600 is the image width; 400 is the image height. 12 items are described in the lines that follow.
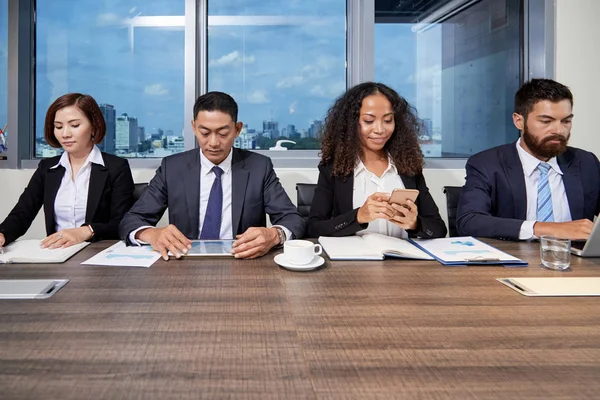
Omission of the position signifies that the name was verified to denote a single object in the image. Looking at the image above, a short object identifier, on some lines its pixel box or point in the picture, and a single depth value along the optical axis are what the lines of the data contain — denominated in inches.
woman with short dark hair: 87.7
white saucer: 49.7
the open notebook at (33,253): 53.6
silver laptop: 53.7
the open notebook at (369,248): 56.0
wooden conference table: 24.8
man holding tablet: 79.8
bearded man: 82.9
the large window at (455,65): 135.6
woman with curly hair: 84.8
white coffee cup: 50.3
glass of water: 50.8
